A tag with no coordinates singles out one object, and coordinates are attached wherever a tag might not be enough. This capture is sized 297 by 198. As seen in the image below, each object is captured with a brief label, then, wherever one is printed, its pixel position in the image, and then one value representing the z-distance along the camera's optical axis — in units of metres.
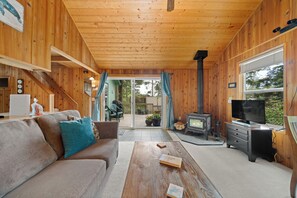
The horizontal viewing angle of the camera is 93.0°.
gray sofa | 1.03
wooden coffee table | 1.04
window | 2.68
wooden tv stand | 2.58
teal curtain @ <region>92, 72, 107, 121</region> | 4.80
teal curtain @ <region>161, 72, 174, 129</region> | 4.93
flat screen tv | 2.71
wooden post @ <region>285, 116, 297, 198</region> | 1.58
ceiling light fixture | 2.05
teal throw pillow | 1.71
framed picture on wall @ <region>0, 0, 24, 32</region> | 1.74
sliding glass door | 5.21
